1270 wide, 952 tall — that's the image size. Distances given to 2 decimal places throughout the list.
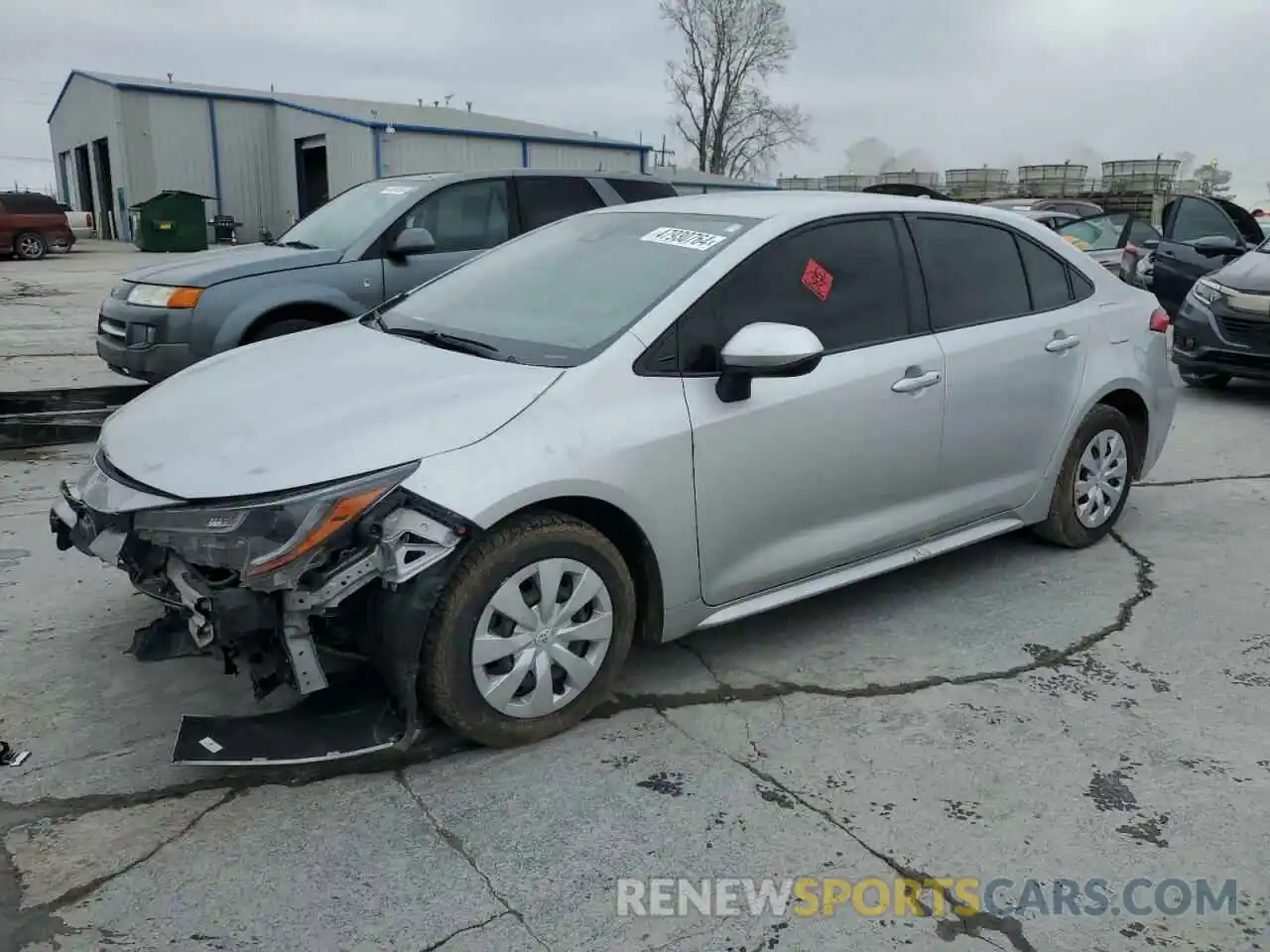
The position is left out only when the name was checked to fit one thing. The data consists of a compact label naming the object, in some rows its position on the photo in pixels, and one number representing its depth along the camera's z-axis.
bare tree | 56.78
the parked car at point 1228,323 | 8.18
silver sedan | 2.83
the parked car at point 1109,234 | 11.37
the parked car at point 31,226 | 24.50
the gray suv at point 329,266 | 6.40
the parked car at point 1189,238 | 10.58
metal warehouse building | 29.73
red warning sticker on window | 3.79
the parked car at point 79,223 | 29.27
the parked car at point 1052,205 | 15.82
